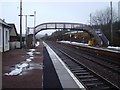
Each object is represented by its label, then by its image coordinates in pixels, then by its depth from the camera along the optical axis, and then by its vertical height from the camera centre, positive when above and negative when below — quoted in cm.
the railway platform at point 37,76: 510 -159
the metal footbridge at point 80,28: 3091 +385
